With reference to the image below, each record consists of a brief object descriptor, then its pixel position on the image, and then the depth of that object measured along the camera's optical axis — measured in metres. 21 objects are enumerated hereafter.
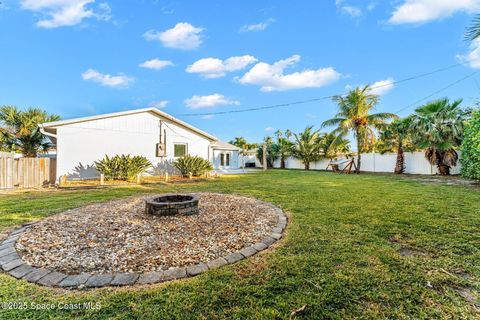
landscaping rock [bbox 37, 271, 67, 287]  2.31
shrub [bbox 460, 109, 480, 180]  8.14
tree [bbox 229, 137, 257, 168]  36.56
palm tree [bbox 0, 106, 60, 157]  13.17
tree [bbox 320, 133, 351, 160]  19.59
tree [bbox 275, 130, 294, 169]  24.63
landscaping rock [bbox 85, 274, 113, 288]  2.26
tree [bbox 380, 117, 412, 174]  13.17
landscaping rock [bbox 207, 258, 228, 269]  2.61
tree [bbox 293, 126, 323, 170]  22.06
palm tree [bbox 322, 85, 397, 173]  16.41
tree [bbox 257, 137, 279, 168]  26.66
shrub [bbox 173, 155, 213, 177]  12.99
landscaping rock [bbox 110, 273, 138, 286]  2.28
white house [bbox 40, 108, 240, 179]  10.77
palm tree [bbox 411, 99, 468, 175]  10.82
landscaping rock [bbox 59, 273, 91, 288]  2.29
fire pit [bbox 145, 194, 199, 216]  4.54
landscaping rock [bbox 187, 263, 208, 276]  2.47
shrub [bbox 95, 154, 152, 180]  10.74
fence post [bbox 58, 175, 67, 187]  9.60
